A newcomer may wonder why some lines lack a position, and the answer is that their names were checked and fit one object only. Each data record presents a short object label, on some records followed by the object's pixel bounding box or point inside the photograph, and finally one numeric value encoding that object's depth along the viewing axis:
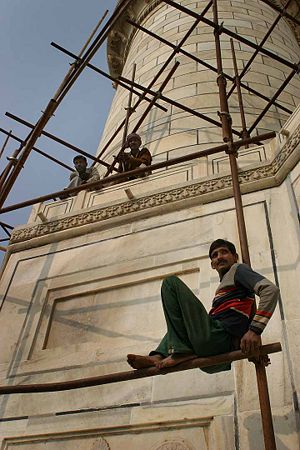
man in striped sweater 2.59
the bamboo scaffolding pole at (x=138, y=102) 8.24
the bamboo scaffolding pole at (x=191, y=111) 7.18
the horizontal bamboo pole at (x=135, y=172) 4.60
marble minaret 3.29
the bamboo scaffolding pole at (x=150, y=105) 7.89
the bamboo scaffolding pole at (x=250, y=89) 7.85
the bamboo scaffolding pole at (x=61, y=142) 8.32
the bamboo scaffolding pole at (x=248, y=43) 7.66
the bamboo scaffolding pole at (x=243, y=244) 2.35
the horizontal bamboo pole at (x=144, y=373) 2.41
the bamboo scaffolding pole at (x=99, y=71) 8.29
